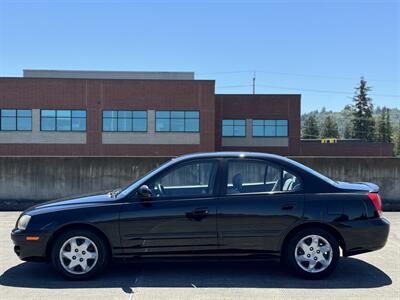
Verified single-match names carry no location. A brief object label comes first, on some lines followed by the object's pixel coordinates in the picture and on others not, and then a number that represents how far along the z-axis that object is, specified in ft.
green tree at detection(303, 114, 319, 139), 363.76
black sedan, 18.11
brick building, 146.72
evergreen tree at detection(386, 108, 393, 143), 294.50
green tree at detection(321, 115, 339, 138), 346.33
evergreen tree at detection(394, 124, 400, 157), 272.60
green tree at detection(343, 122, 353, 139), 372.50
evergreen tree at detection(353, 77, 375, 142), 289.94
